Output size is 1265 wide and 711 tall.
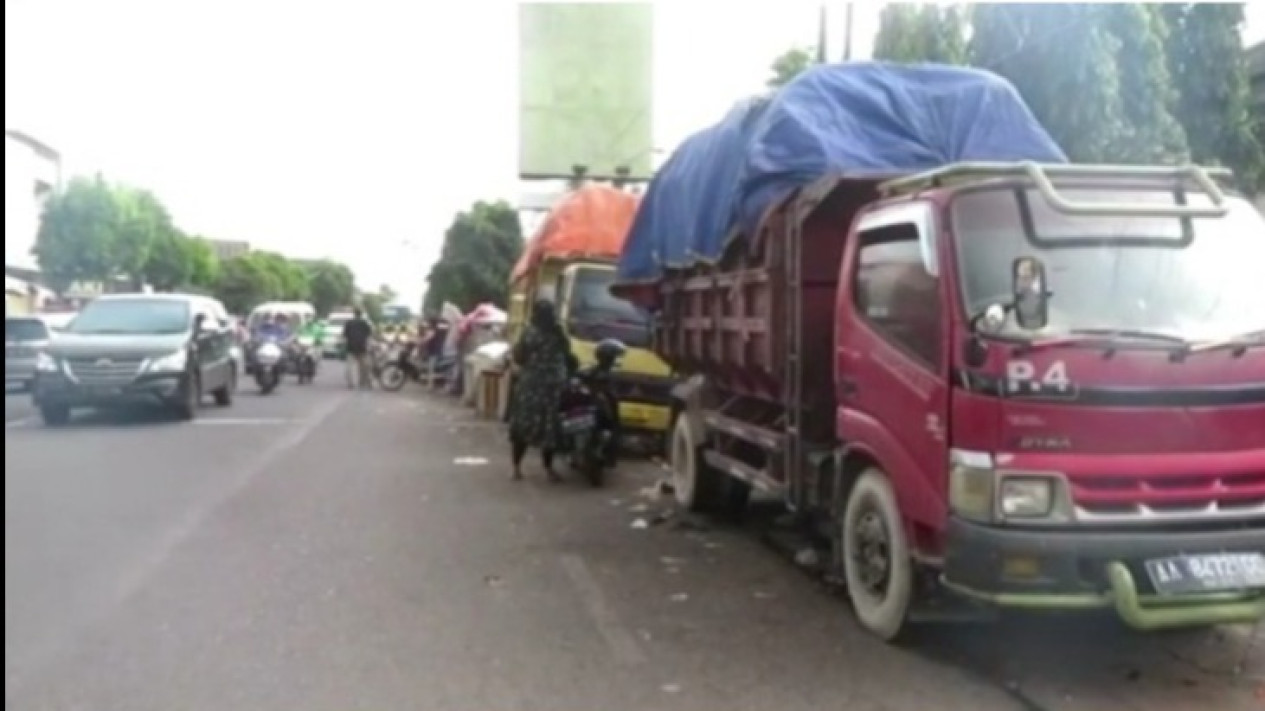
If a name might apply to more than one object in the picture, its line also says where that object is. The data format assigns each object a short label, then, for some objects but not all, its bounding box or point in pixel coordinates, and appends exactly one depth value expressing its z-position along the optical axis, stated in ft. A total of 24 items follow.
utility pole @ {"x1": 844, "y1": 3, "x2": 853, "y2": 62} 64.03
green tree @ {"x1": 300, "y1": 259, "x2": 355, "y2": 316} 476.13
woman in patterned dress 42.16
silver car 88.99
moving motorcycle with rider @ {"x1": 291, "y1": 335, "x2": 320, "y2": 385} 106.83
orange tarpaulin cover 58.59
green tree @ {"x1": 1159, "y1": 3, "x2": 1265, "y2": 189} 51.01
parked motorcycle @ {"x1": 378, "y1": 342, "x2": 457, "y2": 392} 102.66
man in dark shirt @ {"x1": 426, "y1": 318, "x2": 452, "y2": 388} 104.58
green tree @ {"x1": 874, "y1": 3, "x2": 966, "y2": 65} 52.85
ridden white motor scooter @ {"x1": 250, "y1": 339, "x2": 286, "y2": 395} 88.07
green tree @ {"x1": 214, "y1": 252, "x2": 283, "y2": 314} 358.64
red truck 18.83
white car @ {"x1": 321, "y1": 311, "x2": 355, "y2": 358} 167.12
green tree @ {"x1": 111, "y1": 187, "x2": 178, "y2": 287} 224.74
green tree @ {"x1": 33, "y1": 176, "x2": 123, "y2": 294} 213.66
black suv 61.11
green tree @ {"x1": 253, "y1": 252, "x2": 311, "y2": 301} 407.64
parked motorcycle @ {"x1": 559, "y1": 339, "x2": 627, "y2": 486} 41.98
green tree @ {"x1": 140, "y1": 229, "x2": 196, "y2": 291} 257.14
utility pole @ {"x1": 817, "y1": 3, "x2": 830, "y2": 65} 66.49
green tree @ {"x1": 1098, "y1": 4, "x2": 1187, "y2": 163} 48.29
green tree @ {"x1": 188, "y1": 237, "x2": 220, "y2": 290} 304.71
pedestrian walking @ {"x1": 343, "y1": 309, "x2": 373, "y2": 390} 99.86
